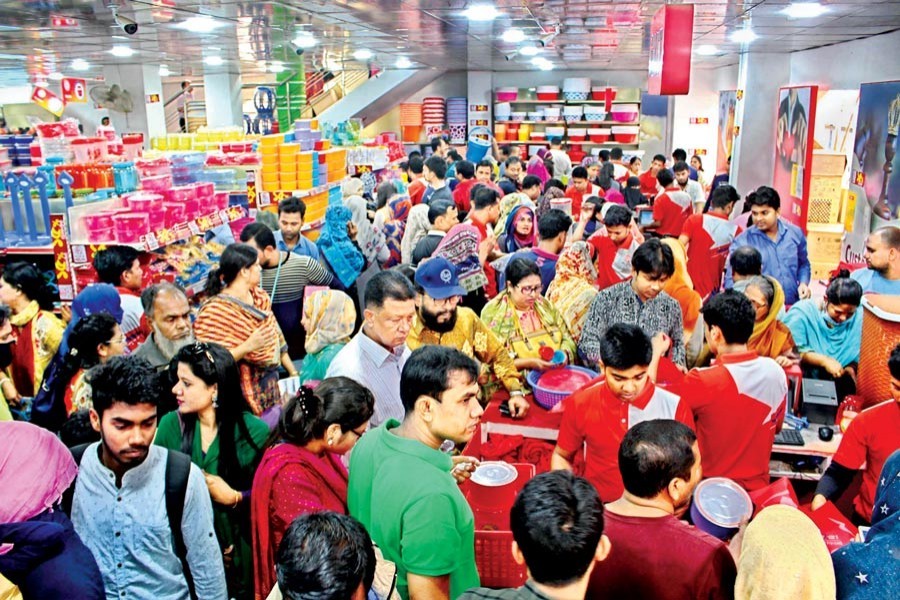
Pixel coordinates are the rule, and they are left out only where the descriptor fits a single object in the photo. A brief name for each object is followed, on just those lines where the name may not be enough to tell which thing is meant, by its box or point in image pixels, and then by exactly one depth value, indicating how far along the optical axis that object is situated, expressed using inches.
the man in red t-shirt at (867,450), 110.3
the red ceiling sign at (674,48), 218.8
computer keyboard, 138.9
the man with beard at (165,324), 139.9
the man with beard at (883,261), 170.6
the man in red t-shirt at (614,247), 207.6
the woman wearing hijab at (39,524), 75.9
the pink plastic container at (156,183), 252.8
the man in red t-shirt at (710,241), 251.8
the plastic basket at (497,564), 102.7
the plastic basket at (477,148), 490.9
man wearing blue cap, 144.3
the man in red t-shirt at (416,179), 334.0
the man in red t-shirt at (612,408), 111.0
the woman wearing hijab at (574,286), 181.2
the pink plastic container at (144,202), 210.5
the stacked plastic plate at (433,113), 716.7
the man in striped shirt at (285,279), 190.1
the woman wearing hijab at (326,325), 152.4
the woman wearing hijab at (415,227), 267.7
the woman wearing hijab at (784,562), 63.0
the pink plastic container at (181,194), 233.8
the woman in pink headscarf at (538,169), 403.2
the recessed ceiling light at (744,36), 350.6
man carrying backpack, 88.7
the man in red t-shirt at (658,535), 77.2
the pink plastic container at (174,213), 221.3
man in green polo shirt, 79.0
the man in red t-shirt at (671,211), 317.1
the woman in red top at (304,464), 92.1
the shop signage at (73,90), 513.3
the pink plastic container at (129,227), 198.2
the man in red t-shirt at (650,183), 442.4
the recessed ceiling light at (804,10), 260.7
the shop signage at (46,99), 582.6
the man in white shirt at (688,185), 378.3
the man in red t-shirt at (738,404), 124.2
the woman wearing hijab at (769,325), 156.8
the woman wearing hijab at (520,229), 253.1
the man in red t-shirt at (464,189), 337.7
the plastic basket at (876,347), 143.0
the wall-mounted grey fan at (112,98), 510.3
